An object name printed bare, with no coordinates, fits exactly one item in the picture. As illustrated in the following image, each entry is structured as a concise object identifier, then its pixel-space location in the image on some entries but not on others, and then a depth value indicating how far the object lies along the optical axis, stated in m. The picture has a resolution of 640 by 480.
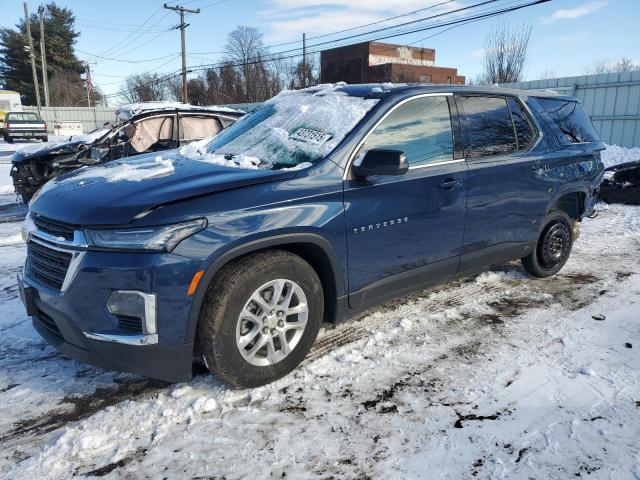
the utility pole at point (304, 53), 38.84
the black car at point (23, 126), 29.55
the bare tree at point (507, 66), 22.64
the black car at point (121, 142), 8.06
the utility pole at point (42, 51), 43.09
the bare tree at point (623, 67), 40.24
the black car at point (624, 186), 8.66
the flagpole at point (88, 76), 60.56
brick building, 43.34
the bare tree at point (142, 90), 64.38
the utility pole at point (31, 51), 41.16
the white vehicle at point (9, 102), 38.22
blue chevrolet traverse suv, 2.40
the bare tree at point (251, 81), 48.47
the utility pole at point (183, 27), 32.57
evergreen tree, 59.66
